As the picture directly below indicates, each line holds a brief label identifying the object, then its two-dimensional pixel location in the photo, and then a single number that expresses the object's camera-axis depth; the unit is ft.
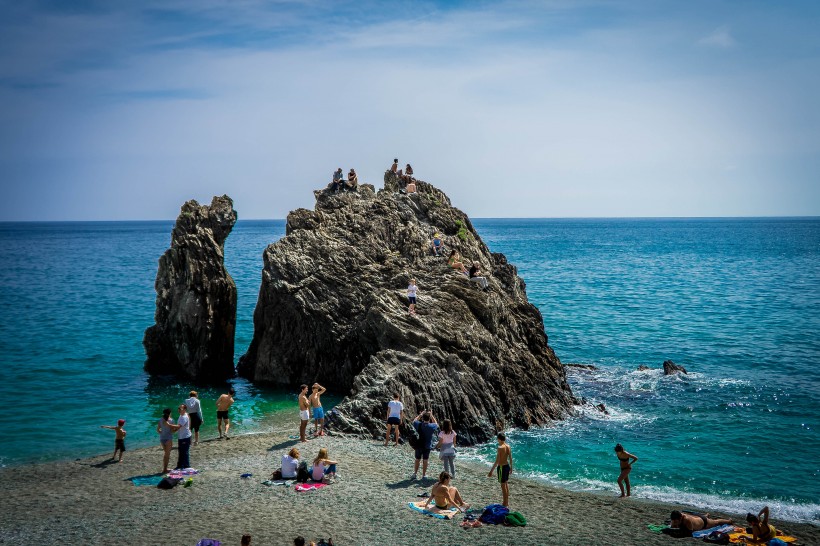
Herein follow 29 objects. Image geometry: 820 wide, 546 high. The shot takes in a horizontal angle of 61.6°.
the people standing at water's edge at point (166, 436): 77.61
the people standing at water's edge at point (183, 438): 77.15
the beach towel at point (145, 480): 75.51
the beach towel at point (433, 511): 65.98
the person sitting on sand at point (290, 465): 74.38
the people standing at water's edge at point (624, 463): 76.69
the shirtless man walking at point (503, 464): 69.46
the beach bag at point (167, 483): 73.05
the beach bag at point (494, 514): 65.16
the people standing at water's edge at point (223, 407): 93.66
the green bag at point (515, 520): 64.95
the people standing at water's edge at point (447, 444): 72.90
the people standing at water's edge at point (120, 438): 83.03
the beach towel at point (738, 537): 63.36
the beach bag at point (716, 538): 63.19
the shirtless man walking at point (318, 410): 87.92
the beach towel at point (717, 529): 64.28
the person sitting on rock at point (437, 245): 131.95
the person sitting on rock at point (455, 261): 119.24
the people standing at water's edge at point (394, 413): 86.63
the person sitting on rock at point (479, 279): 116.06
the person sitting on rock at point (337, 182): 146.51
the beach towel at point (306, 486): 71.76
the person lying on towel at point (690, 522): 65.05
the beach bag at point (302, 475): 74.02
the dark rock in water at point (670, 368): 134.41
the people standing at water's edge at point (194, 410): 85.81
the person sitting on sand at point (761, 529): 63.00
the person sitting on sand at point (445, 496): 67.62
